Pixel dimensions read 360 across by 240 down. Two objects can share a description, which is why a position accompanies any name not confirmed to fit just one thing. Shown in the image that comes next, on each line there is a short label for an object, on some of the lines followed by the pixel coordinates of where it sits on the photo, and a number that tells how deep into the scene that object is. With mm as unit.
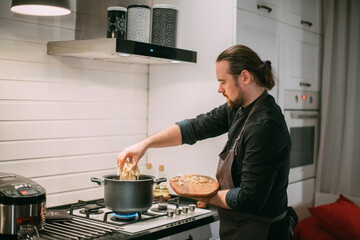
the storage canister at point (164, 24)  2350
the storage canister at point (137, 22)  2215
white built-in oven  3004
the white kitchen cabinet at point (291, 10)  2564
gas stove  1875
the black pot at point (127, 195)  2016
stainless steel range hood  2042
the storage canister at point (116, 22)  2139
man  1795
